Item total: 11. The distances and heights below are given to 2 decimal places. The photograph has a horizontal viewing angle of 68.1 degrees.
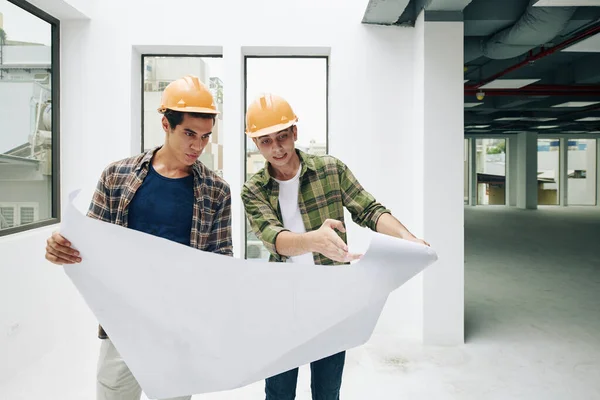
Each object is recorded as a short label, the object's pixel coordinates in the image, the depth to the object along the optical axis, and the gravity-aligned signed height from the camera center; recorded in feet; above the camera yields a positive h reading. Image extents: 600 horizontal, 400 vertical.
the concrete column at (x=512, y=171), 45.88 +2.09
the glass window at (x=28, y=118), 9.23 +1.60
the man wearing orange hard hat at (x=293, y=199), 4.22 -0.10
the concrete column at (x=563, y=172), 46.47 +2.01
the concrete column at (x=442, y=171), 10.45 +0.46
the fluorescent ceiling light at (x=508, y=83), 18.78 +4.71
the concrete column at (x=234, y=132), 11.12 +1.45
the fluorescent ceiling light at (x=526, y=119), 31.48 +5.23
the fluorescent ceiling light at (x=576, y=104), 23.73 +4.89
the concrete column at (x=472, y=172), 47.58 +2.03
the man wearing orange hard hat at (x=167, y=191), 4.09 -0.02
